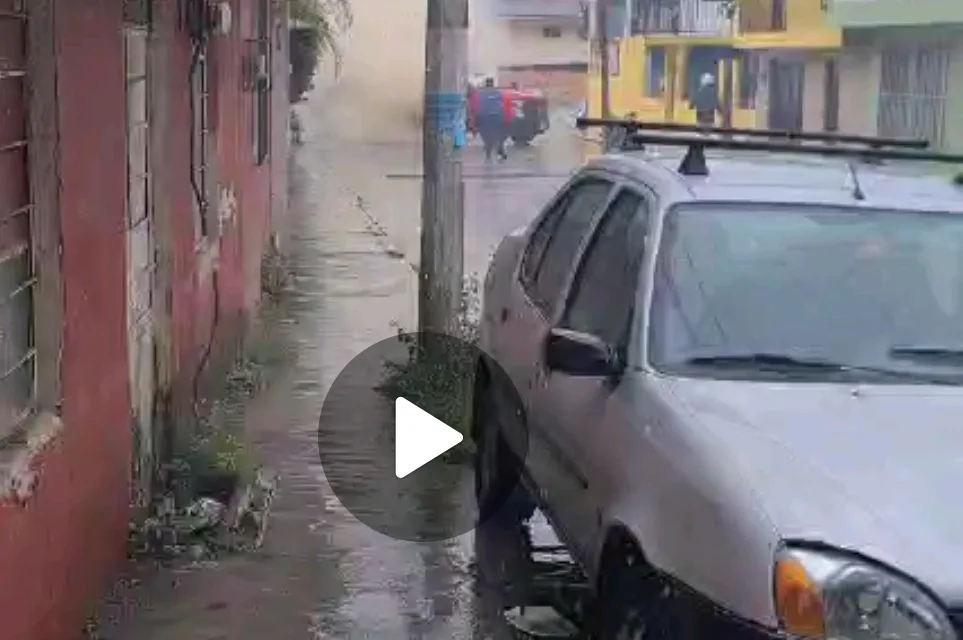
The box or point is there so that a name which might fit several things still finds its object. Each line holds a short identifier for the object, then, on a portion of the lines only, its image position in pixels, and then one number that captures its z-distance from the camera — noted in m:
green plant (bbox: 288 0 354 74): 21.62
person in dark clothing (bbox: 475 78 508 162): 39.44
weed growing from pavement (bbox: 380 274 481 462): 9.46
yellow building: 37.09
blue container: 10.08
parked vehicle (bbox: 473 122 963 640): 3.83
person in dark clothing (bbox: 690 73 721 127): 42.53
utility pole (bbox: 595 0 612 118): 47.02
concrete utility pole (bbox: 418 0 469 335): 10.00
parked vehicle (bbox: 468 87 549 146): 40.34
